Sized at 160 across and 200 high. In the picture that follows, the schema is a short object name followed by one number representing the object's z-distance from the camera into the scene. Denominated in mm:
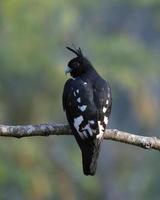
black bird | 13266
